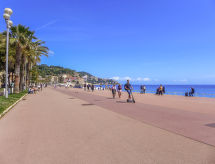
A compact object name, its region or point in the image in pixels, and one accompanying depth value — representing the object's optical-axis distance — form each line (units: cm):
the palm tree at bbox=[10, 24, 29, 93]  2204
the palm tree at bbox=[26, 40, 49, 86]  2948
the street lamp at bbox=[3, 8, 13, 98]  1537
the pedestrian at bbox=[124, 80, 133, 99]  1430
